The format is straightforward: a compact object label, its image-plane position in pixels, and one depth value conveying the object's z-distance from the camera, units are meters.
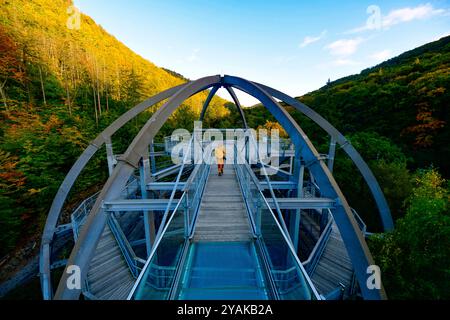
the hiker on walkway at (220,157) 10.19
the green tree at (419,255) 4.46
